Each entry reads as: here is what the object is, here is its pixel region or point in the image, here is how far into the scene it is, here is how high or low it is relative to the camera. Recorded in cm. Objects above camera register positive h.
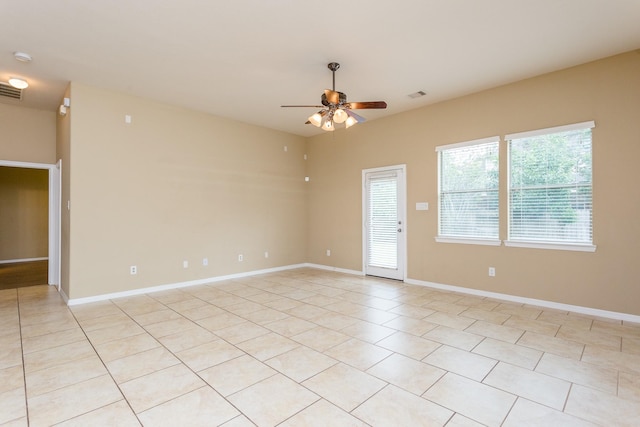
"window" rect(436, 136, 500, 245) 462 +32
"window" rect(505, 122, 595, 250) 385 +33
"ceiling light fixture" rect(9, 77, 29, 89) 414 +181
